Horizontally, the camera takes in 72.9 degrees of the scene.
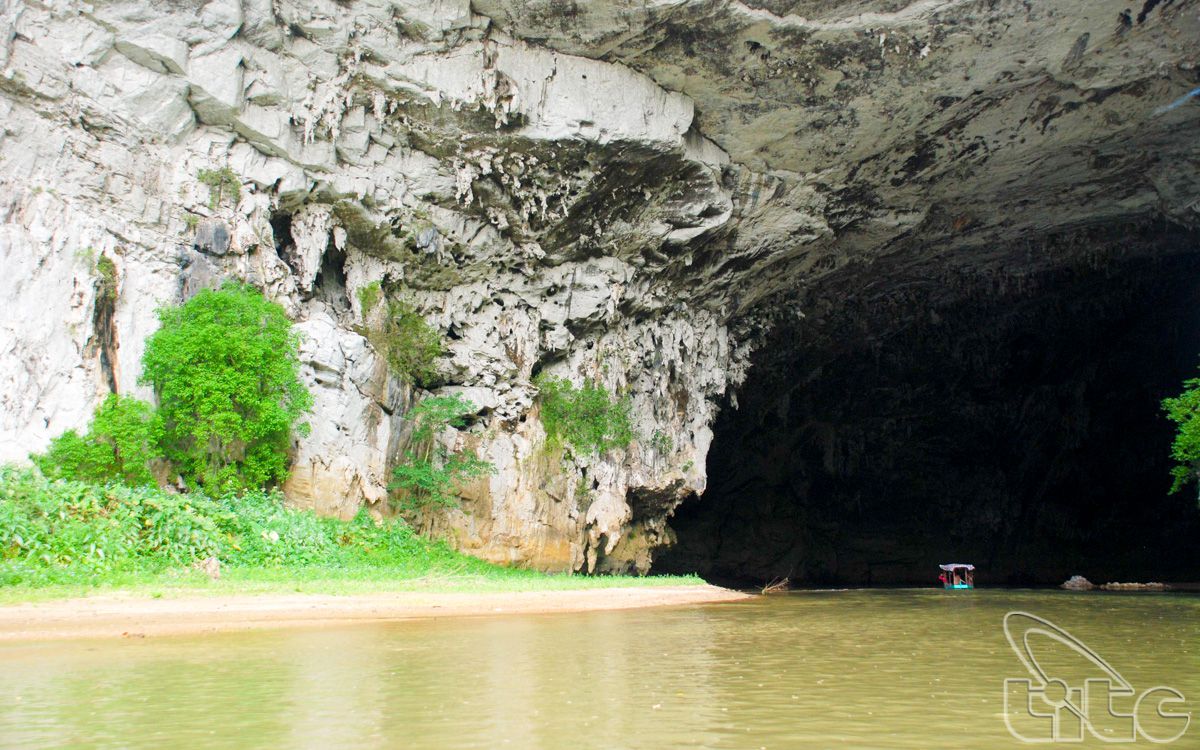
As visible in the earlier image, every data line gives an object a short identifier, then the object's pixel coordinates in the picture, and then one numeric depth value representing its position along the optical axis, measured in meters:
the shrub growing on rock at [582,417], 24.17
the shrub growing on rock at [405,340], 22.16
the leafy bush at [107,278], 16.22
